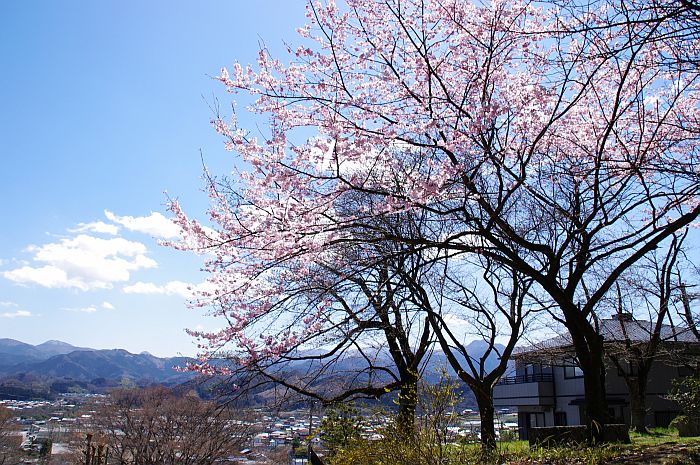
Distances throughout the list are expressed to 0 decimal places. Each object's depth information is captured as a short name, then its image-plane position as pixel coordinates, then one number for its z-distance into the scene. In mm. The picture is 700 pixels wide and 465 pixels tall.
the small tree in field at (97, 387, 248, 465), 24297
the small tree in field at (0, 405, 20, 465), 35969
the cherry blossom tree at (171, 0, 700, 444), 6379
